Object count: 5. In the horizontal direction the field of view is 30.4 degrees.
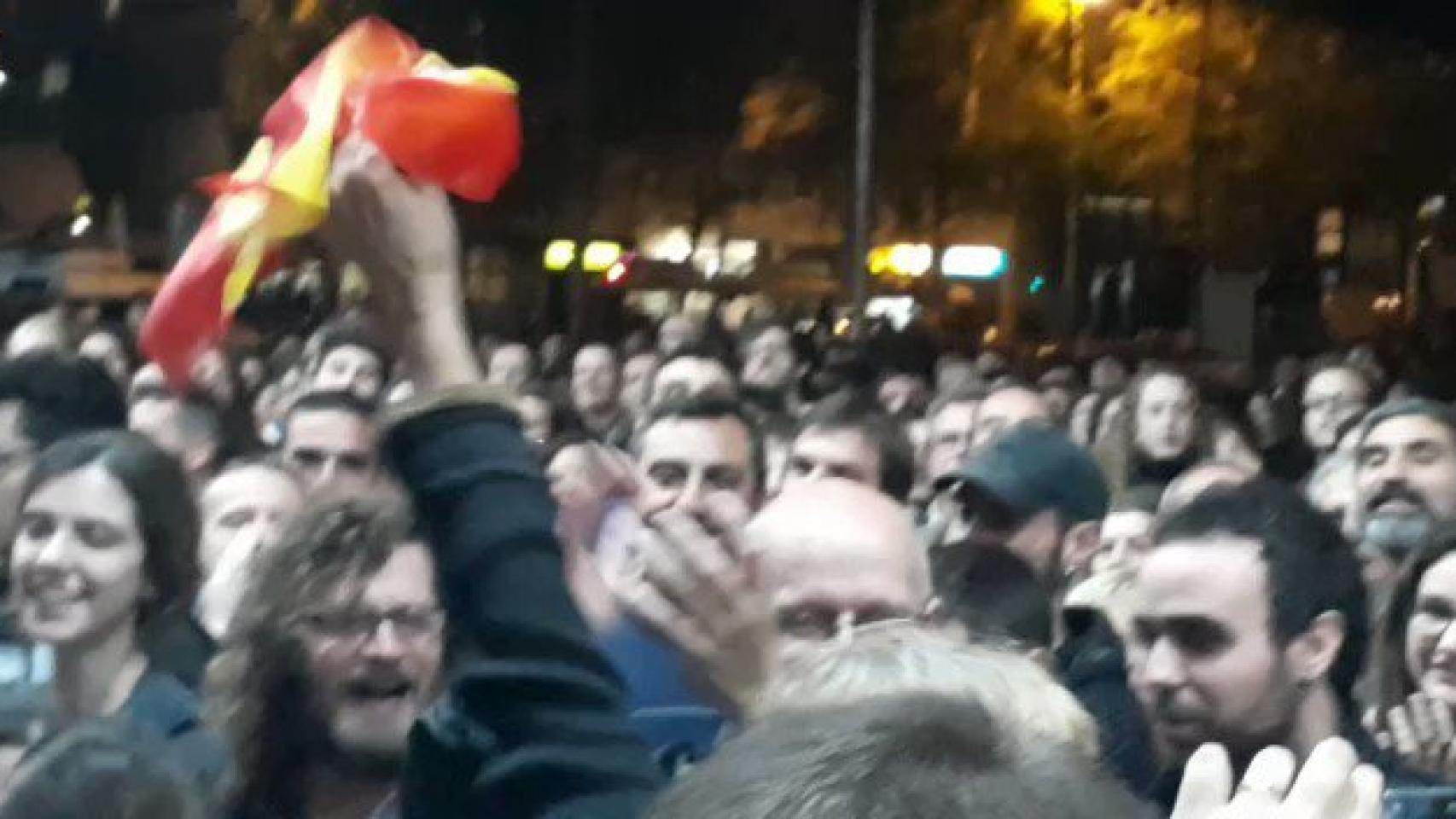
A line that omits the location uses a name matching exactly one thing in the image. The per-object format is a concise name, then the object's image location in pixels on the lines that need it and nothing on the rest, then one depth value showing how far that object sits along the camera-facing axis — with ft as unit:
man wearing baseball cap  18.19
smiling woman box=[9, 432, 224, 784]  14.20
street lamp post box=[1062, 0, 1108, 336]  87.30
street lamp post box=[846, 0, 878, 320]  67.05
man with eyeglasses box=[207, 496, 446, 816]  11.69
